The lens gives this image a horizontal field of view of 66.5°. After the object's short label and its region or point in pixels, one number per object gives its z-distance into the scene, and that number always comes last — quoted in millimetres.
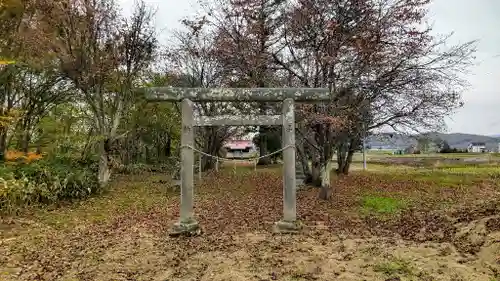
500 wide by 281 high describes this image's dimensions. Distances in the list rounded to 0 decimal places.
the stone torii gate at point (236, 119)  7660
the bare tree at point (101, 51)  13078
